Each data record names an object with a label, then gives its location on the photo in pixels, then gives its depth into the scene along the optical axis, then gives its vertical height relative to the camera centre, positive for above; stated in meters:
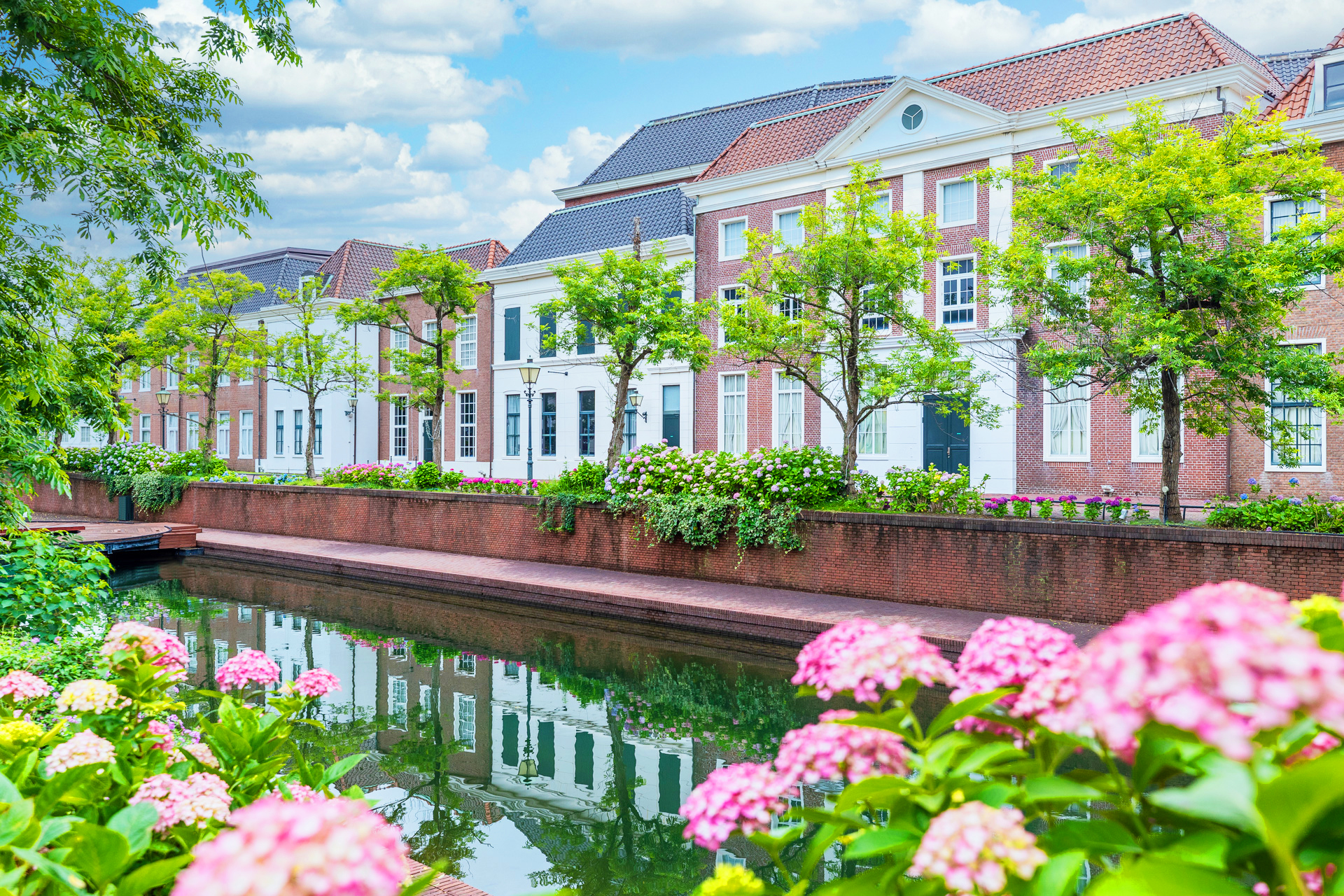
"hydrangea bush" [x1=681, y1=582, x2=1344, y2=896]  0.98 -0.54
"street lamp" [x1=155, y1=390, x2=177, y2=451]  38.47 +1.88
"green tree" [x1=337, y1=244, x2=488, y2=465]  24.73 +4.14
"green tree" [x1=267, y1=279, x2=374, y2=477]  30.36 +3.02
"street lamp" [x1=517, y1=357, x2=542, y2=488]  21.24 +1.75
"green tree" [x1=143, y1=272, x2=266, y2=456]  30.42 +3.96
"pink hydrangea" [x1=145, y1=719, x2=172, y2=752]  3.49 -1.15
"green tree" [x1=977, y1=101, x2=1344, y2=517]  11.20 +2.41
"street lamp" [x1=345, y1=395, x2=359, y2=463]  38.84 +0.40
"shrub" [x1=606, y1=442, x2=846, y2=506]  14.35 -0.51
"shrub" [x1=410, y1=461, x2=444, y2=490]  21.19 -0.77
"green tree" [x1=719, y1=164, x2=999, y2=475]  14.70 +2.40
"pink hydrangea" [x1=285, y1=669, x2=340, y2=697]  4.07 -1.12
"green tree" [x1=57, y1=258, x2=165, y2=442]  27.72 +4.61
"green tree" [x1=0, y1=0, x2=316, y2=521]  6.82 +2.31
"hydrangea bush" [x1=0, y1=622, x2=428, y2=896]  1.10 -0.98
